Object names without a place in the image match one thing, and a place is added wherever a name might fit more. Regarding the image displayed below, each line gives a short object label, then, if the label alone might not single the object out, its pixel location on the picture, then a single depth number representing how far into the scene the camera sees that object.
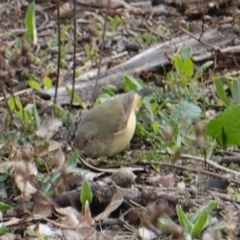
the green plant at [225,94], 10.21
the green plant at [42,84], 11.27
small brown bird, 9.26
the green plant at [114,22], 13.38
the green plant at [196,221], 7.43
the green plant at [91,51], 12.45
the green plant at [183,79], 10.78
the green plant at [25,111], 10.03
